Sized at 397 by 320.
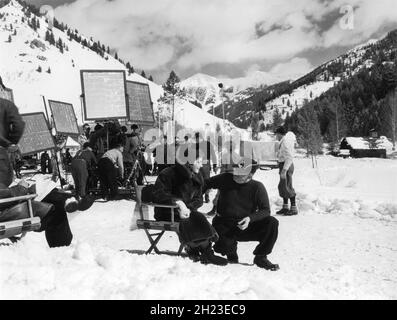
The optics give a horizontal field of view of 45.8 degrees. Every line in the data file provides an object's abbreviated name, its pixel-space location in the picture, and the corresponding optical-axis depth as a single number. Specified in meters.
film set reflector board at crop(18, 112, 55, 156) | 11.24
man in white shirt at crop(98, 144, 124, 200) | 10.48
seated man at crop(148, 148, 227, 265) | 5.28
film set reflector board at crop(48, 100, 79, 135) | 12.10
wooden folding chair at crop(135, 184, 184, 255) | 5.47
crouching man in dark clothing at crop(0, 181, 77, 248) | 4.68
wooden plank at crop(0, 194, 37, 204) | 4.53
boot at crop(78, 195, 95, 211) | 9.12
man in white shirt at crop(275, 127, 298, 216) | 9.47
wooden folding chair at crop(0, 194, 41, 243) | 4.46
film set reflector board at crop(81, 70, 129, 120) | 11.20
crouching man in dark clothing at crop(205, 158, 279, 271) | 5.32
